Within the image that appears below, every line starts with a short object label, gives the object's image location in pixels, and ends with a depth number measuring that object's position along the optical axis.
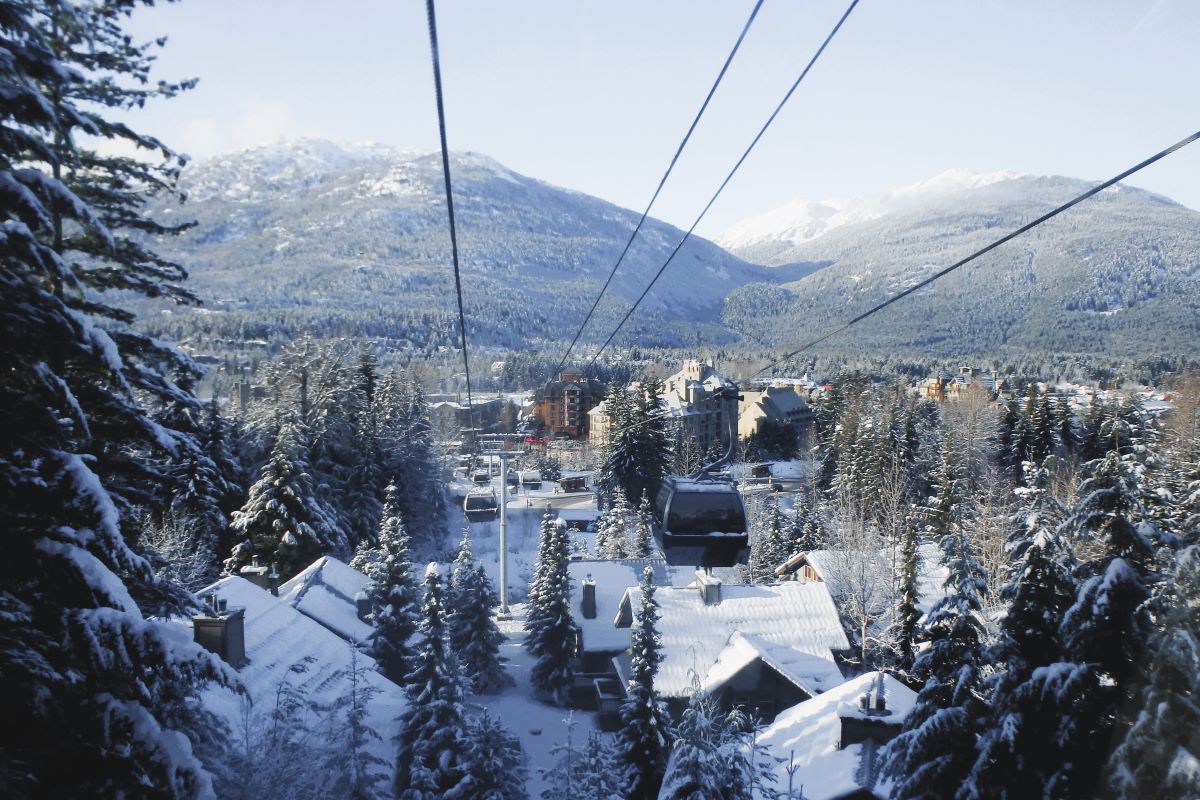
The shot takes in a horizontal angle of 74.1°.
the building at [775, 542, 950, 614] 30.48
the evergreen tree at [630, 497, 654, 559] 38.62
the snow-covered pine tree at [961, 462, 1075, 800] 8.88
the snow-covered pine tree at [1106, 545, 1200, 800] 7.47
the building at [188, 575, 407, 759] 13.53
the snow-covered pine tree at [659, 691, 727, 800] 11.84
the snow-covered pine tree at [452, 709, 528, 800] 14.45
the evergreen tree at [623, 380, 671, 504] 47.66
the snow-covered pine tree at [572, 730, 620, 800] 13.70
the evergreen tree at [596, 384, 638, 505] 47.88
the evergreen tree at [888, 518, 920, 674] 23.52
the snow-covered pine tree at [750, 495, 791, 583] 38.56
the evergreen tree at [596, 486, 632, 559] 38.88
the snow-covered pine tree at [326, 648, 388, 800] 12.49
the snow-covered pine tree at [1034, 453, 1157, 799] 8.30
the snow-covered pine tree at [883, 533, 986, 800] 10.13
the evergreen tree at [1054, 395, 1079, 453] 51.09
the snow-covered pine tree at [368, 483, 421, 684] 24.38
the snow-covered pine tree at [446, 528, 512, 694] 26.80
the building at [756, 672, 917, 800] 15.04
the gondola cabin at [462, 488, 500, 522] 48.38
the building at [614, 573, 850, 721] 22.66
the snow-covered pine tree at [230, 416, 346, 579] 29.25
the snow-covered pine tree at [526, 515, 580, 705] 27.55
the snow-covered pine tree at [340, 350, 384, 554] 37.56
